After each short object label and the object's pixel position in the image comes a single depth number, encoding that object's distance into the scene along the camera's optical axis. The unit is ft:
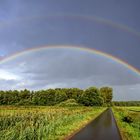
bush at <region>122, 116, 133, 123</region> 58.73
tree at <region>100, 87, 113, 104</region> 296.34
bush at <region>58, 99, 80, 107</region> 156.80
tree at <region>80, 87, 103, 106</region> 189.96
